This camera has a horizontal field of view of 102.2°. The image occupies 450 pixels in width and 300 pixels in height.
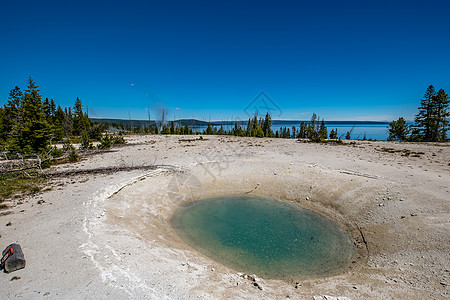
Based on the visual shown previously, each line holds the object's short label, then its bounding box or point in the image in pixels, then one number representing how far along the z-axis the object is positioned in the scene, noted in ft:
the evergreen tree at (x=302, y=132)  314.55
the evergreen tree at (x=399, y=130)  157.07
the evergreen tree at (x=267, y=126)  261.69
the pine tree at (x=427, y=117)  126.41
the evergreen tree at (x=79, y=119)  215.51
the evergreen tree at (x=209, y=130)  299.38
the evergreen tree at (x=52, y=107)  222.63
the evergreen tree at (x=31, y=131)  66.49
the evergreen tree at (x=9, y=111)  122.14
